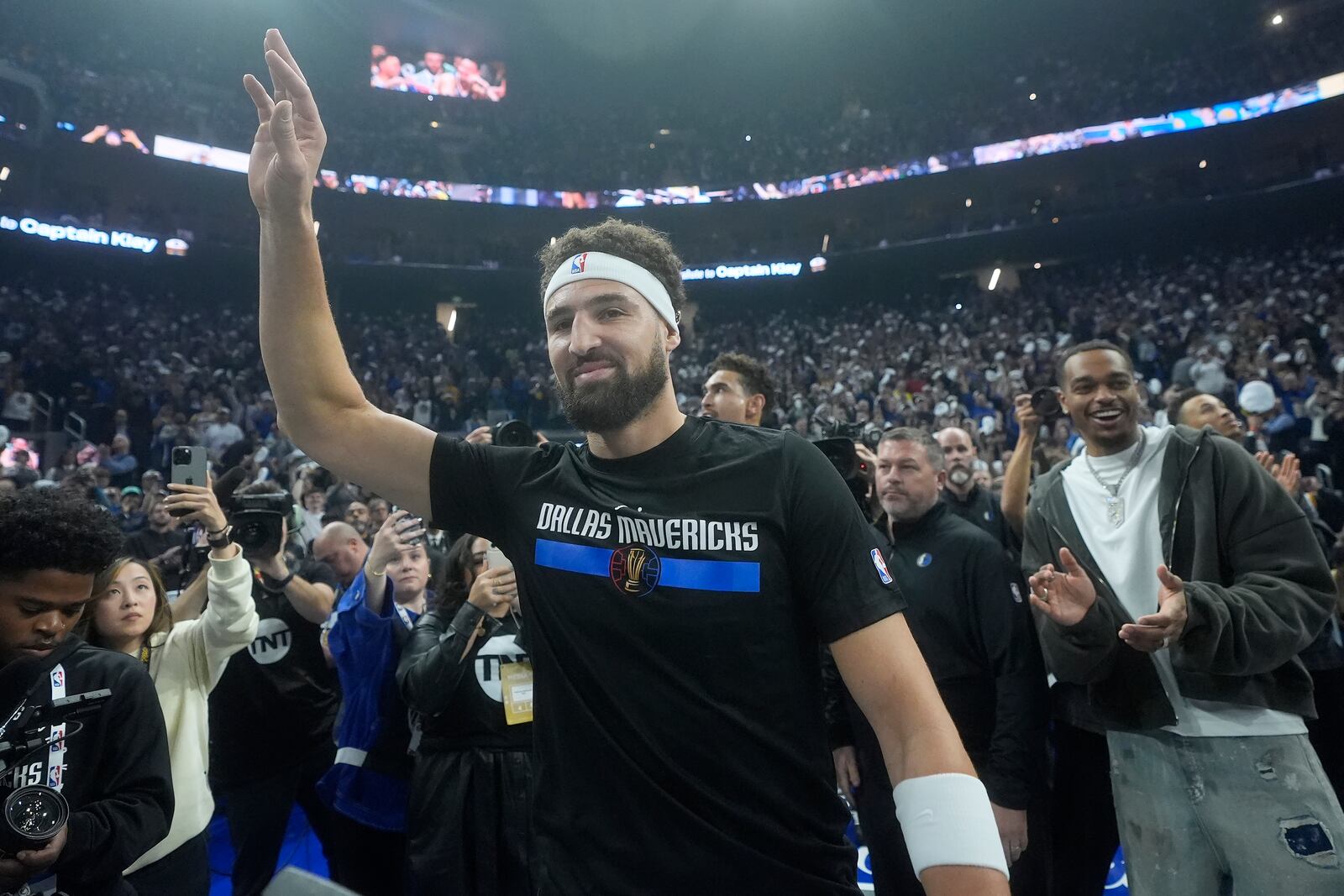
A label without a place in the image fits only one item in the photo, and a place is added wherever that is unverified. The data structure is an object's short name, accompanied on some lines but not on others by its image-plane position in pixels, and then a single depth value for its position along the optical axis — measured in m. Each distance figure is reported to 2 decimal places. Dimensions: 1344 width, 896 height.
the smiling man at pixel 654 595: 1.24
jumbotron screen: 27.73
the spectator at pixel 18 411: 13.20
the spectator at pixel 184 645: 2.47
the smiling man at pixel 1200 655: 1.98
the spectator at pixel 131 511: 7.73
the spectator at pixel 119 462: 11.81
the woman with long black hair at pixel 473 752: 2.56
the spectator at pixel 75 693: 1.73
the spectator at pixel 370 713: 2.91
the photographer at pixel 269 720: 3.51
